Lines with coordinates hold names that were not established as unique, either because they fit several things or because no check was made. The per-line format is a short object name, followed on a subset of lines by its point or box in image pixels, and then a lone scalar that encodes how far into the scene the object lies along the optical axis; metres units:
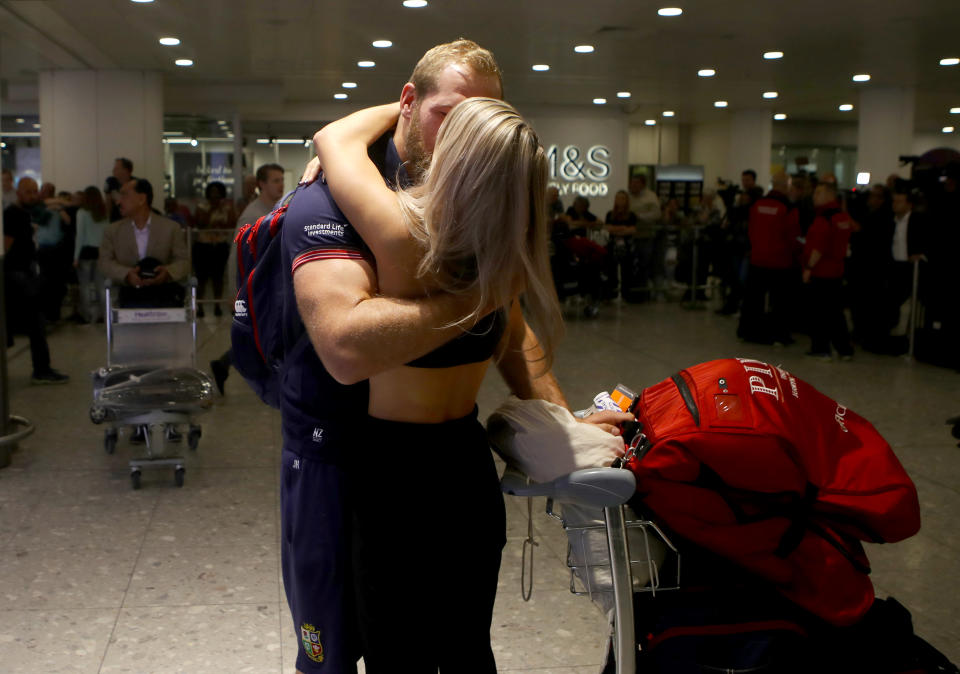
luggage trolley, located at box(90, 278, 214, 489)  4.98
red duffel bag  1.86
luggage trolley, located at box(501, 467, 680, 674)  1.73
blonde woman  1.50
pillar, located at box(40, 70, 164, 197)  13.79
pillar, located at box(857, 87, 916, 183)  16.98
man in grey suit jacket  6.46
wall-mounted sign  20.25
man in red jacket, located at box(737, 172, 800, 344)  9.73
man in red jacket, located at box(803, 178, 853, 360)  8.88
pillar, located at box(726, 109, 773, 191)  21.33
